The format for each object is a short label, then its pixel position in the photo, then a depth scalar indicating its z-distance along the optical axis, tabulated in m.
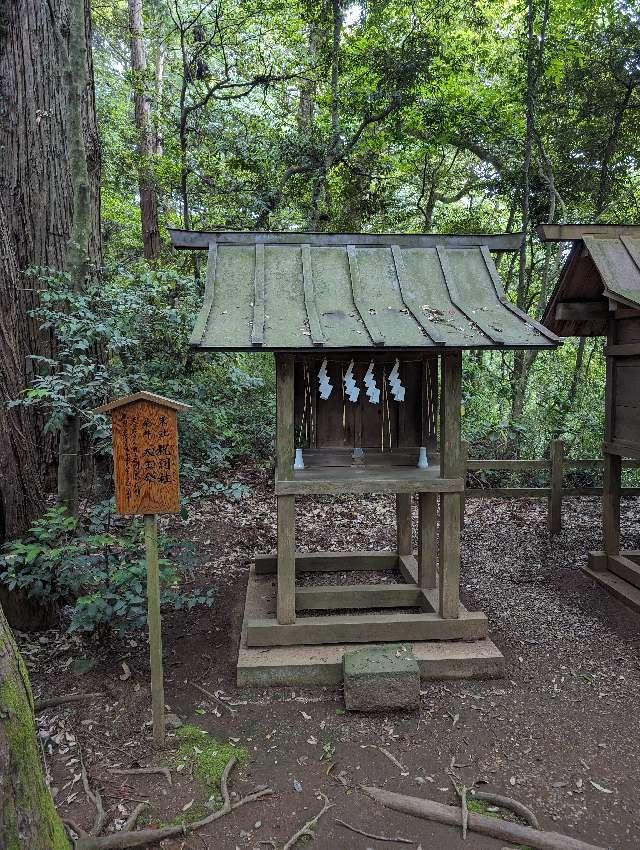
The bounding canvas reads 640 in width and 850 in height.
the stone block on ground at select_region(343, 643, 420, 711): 3.78
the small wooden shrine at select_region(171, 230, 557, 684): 4.05
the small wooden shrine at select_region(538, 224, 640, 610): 5.34
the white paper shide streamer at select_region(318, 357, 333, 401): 4.58
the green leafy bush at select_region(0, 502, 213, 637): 3.86
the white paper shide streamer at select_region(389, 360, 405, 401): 4.66
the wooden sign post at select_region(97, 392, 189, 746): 3.37
